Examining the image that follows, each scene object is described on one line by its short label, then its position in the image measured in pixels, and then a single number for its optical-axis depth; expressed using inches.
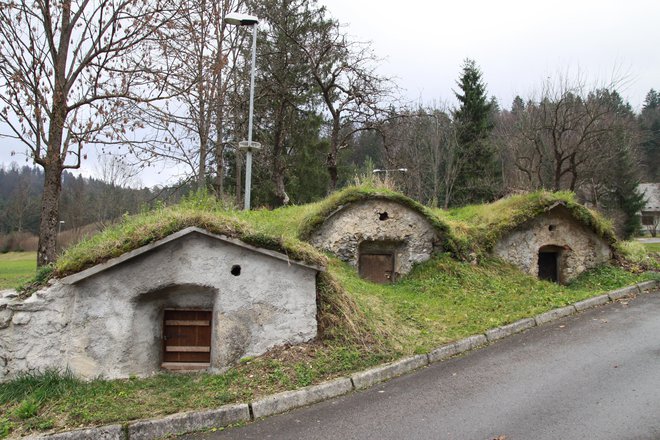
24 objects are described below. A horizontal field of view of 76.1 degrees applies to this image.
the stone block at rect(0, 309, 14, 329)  219.9
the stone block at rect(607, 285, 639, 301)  425.7
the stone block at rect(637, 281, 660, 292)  458.9
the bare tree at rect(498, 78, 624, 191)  789.9
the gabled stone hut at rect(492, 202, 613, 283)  484.4
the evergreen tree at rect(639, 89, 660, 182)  1962.5
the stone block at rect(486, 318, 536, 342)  308.7
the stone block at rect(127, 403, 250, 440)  187.8
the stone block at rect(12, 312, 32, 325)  219.1
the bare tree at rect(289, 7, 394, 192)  760.3
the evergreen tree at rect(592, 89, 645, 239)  1229.1
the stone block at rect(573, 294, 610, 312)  385.7
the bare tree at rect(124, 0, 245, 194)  457.4
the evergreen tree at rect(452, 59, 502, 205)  1352.1
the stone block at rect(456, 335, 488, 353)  286.5
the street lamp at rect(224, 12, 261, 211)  441.1
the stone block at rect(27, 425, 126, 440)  181.0
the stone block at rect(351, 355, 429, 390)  236.4
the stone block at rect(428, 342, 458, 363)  269.7
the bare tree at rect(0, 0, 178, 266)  373.1
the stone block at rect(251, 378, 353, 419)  207.5
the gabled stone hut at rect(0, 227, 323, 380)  221.8
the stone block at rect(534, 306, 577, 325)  347.9
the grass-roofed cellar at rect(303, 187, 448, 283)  444.1
